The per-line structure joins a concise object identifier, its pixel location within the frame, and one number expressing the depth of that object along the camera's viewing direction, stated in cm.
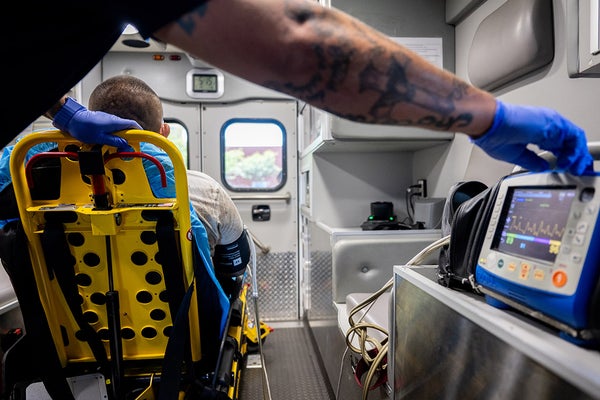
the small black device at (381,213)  243
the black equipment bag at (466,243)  86
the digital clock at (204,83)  364
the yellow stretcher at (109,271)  119
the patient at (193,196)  132
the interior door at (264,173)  372
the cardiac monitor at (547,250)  54
